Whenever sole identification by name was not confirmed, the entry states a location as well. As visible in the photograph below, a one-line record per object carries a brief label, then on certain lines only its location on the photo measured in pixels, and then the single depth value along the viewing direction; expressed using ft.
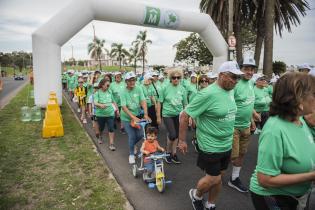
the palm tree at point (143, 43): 209.97
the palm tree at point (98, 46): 238.97
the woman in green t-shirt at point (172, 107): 20.52
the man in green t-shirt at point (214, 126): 11.16
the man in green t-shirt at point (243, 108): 15.08
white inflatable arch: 35.58
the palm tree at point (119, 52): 242.37
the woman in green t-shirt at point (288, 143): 6.05
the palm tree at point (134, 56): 218.65
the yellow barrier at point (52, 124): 28.27
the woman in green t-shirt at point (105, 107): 24.72
